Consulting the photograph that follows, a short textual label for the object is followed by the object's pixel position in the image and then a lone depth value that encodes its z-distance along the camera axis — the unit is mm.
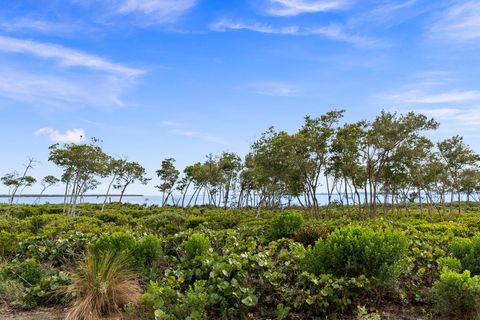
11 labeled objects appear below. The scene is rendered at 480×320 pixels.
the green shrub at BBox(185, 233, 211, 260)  6199
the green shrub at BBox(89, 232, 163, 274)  6074
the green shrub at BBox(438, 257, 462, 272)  4963
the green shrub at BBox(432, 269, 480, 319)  4070
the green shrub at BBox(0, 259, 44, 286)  6266
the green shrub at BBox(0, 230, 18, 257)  8219
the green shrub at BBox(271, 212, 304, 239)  8070
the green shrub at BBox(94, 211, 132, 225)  18203
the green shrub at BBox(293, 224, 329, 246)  7363
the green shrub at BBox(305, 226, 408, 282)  4598
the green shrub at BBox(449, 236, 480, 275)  5262
